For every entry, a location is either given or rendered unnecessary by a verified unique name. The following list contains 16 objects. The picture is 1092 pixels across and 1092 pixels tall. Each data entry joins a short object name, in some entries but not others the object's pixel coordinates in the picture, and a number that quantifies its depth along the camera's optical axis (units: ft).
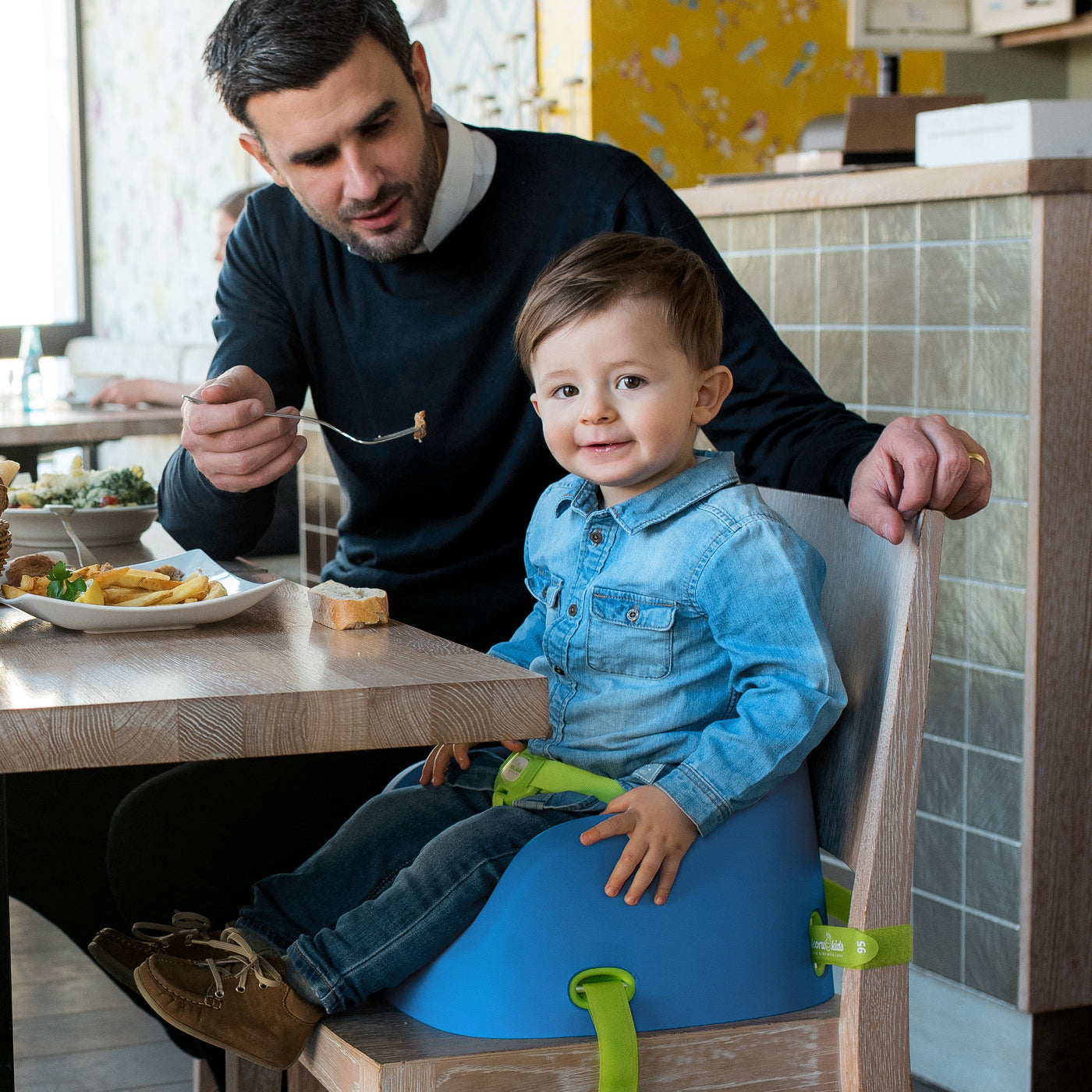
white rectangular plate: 5.89
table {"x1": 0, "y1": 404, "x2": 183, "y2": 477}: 16.03
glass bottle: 19.11
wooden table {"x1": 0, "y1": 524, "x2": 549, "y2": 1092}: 5.20
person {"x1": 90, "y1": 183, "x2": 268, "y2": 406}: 18.02
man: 6.92
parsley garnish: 6.05
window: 31.56
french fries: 6.00
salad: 7.91
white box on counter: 8.18
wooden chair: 5.57
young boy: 5.67
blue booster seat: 5.60
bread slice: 6.04
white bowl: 7.68
